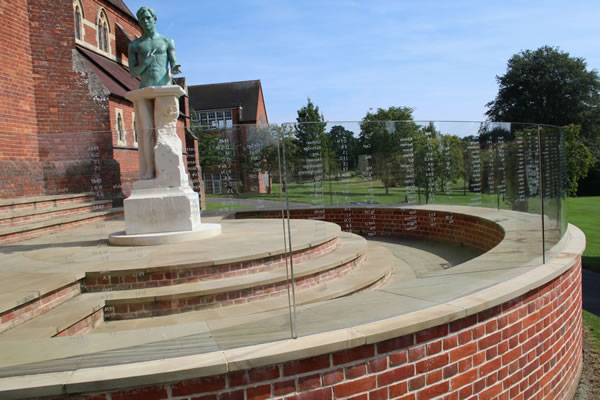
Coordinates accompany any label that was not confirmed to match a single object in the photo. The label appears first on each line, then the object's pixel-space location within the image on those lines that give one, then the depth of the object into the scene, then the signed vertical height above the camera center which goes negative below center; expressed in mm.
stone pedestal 7012 -130
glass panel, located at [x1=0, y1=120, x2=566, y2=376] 2961 -955
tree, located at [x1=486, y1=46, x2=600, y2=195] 41438 +6110
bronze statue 7316 +1971
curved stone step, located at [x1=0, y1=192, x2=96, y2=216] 6961 -336
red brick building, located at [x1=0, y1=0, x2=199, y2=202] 6477 +2314
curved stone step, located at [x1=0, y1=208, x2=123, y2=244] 7207 -770
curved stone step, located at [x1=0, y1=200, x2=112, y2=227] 7238 -534
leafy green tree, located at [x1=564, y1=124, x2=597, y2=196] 26281 -166
